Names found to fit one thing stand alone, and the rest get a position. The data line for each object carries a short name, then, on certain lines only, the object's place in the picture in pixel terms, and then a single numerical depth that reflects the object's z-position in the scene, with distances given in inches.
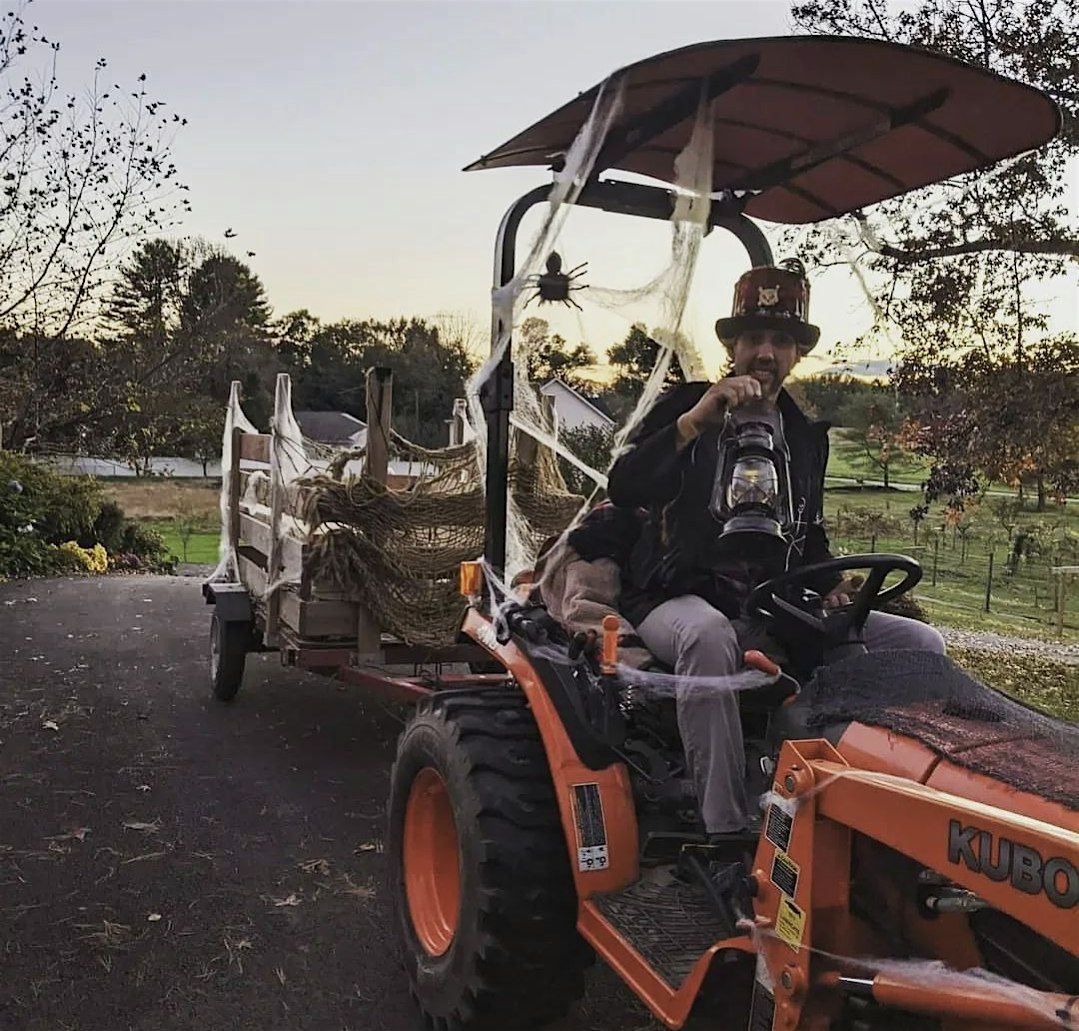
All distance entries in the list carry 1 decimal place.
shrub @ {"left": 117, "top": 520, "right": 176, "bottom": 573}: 661.3
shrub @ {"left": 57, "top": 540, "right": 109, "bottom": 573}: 585.0
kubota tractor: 72.0
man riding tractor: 110.7
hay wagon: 212.7
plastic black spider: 108.9
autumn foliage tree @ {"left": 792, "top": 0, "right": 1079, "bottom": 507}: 286.5
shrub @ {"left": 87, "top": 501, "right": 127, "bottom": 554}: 650.2
